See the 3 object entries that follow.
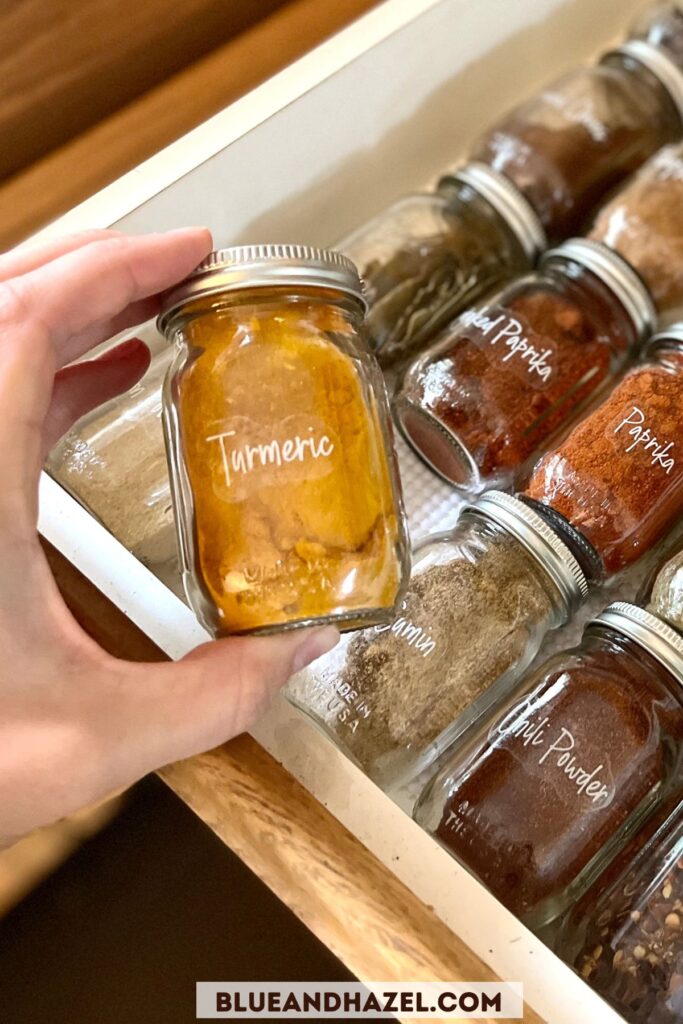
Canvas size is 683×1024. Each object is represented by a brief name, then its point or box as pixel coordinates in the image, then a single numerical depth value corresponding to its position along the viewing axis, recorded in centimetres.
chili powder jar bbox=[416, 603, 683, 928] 64
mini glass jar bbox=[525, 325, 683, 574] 71
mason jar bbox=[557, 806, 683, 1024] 60
